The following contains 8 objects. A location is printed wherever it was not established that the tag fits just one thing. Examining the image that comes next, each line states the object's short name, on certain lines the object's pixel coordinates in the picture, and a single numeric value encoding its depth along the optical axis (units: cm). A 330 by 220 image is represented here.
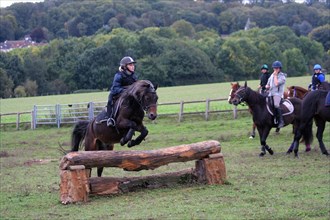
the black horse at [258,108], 1822
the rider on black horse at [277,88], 1832
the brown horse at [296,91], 2344
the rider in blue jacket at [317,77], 2092
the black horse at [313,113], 1773
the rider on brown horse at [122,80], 1246
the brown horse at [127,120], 1155
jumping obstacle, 1118
